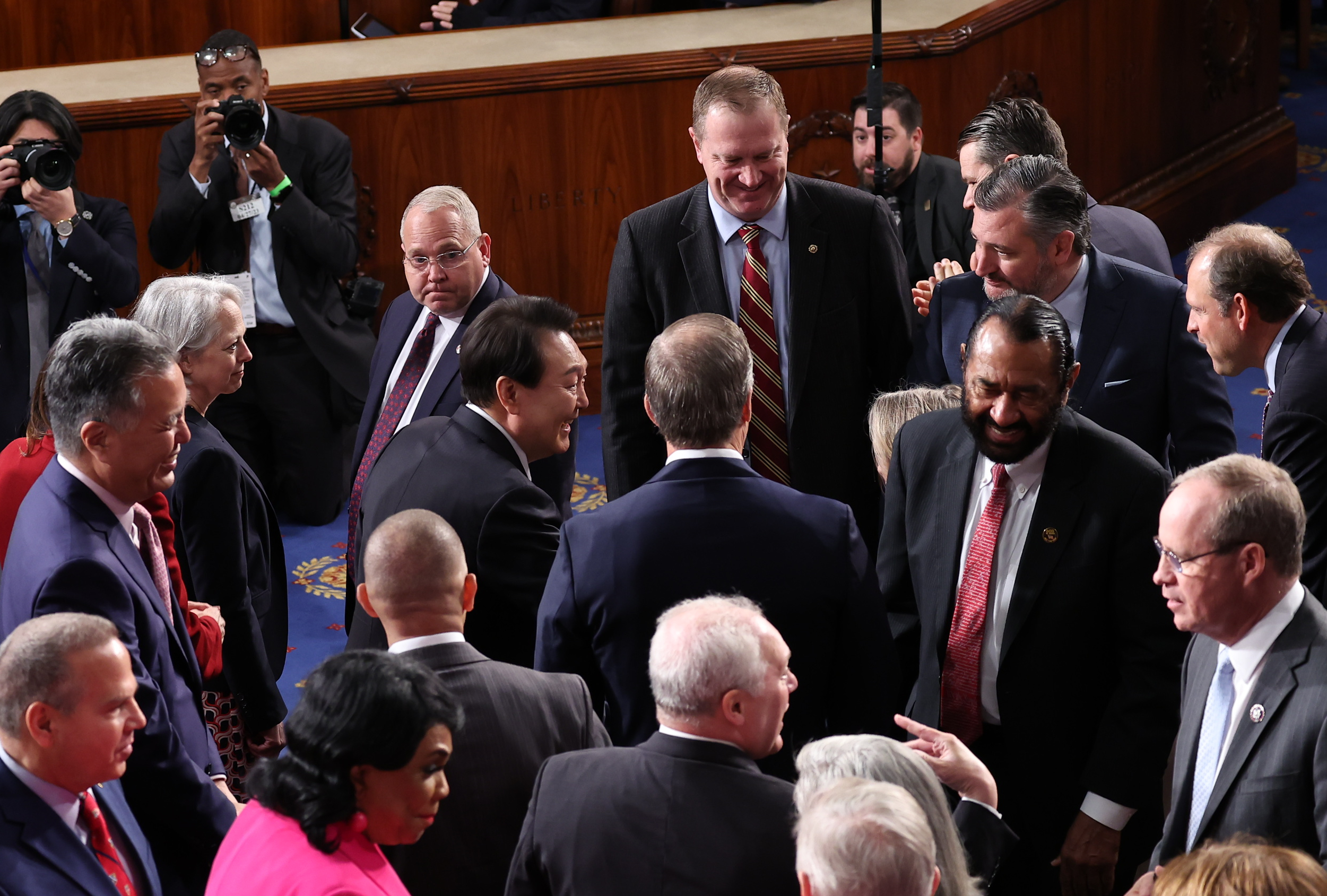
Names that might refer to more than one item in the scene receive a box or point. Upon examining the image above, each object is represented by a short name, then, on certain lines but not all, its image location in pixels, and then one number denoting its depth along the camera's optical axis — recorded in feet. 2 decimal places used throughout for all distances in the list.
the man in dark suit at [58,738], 14.14
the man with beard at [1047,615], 17.46
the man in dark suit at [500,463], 18.94
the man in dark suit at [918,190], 33.50
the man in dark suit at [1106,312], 21.03
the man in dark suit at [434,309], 24.77
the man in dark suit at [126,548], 16.62
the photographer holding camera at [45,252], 29.94
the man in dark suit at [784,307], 22.93
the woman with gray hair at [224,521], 20.35
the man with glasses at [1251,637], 14.49
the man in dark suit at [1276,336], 20.12
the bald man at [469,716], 15.11
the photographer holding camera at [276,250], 33.53
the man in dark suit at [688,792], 13.39
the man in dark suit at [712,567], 16.62
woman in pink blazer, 12.76
